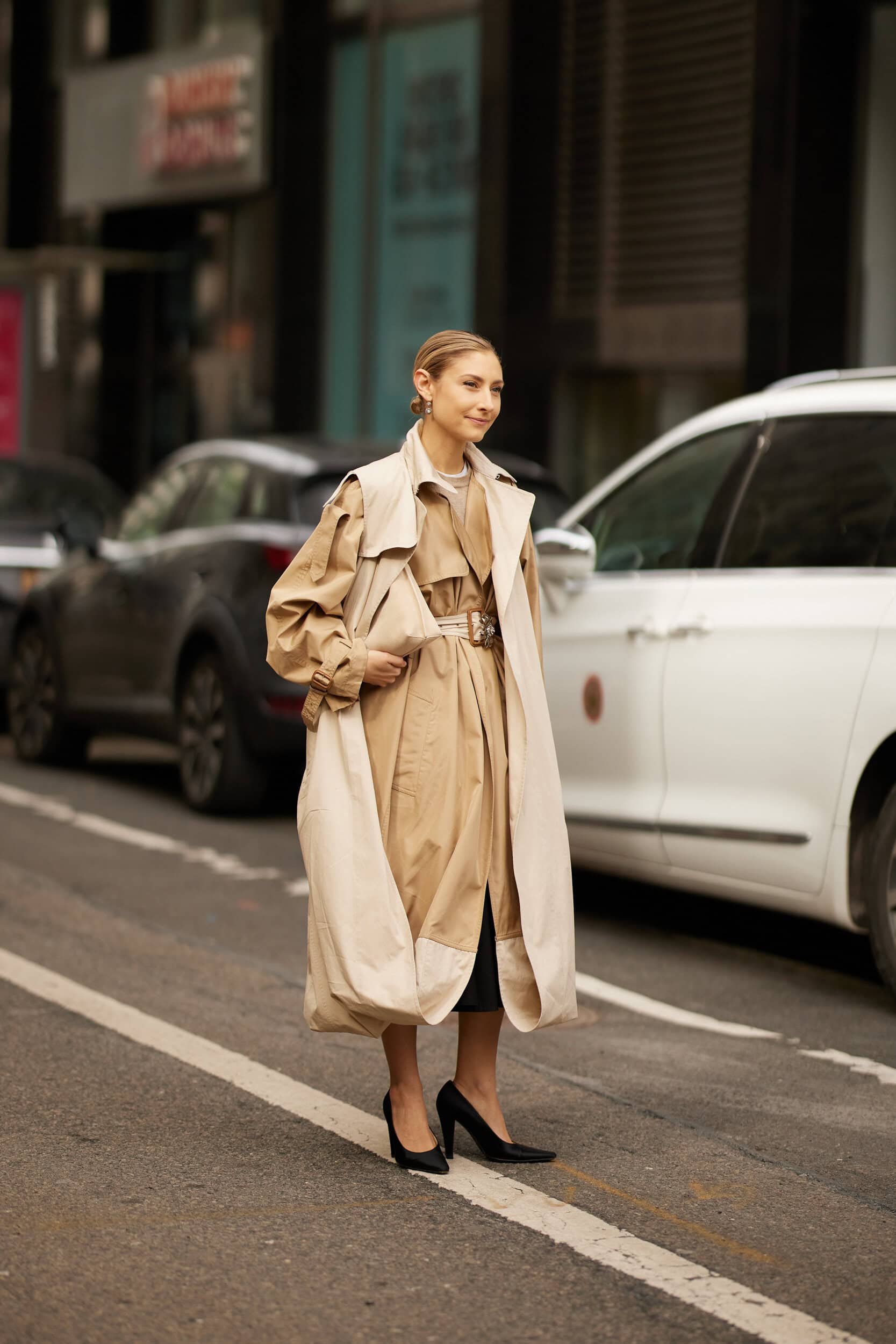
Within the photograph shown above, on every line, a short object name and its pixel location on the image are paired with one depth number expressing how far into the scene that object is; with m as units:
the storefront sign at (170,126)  19.56
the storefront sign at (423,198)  17.09
